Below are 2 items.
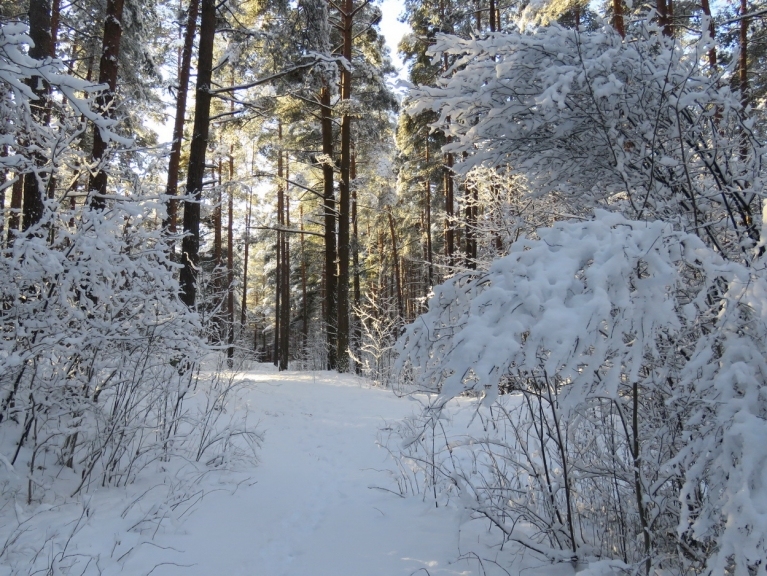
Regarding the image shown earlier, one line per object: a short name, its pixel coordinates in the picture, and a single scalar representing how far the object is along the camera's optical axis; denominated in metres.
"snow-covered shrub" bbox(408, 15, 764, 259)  2.44
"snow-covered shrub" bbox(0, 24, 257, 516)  2.79
